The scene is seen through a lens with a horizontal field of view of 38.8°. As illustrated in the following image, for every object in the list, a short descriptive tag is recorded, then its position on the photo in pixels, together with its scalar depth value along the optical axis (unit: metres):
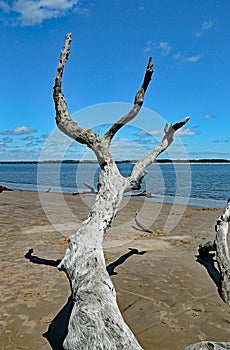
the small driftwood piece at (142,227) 11.54
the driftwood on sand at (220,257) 5.56
